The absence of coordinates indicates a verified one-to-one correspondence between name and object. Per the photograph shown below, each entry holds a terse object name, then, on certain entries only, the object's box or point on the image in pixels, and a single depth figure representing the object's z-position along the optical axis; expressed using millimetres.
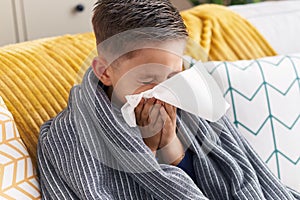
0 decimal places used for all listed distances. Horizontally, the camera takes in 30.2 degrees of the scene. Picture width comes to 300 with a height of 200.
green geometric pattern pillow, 1317
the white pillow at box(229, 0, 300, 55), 1627
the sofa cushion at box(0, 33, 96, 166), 1113
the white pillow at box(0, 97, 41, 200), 969
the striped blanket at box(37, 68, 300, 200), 975
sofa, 1025
